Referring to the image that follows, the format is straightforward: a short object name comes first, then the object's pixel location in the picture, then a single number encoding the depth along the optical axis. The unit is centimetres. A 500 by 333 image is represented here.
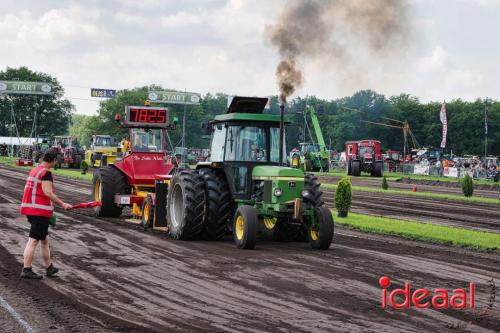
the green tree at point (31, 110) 11844
